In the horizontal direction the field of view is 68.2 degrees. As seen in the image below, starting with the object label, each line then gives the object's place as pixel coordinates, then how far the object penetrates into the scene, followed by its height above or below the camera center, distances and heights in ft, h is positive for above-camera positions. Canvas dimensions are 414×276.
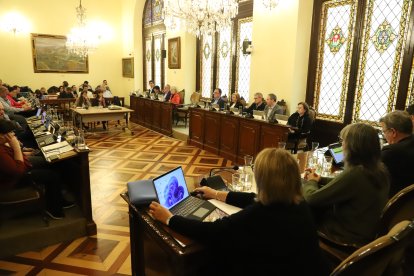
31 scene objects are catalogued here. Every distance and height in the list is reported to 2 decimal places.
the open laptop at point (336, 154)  9.38 -2.33
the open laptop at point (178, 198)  5.72 -2.40
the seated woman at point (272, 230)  4.26 -2.14
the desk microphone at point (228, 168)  8.19 -2.47
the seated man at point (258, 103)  21.09 -1.79
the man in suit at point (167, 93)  31.03 -1.81
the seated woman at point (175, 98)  30.27 -2.24
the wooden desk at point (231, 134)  16.81 -3.53
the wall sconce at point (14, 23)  36.32 +5.77
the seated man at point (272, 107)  19.26 -1.88
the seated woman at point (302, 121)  17.66 -2.46
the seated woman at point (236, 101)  23.07 -1.84
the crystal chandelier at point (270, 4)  20.68 +4.91
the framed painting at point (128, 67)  41.29 +0.95
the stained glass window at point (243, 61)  24.72 +1.21
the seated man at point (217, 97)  25.39 -1.75
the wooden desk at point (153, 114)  27.25 -3.77
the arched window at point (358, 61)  15.43 +0.98
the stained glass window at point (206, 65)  29.44 +1.03
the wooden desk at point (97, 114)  25.84 -3.42
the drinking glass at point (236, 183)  7.02 -2.44
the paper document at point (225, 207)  5.86 -2.52
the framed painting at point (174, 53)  31.53 +2.27
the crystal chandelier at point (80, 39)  34.17 +3.74
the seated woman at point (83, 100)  28.45 -2.51
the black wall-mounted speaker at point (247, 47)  23.34 +2.22
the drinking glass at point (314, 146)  9.83 -2.16
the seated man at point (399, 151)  7.59 -1.76
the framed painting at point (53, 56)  38.22 +2.06
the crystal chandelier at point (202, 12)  14.88 +3.17
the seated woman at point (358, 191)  5.71 -2.06
